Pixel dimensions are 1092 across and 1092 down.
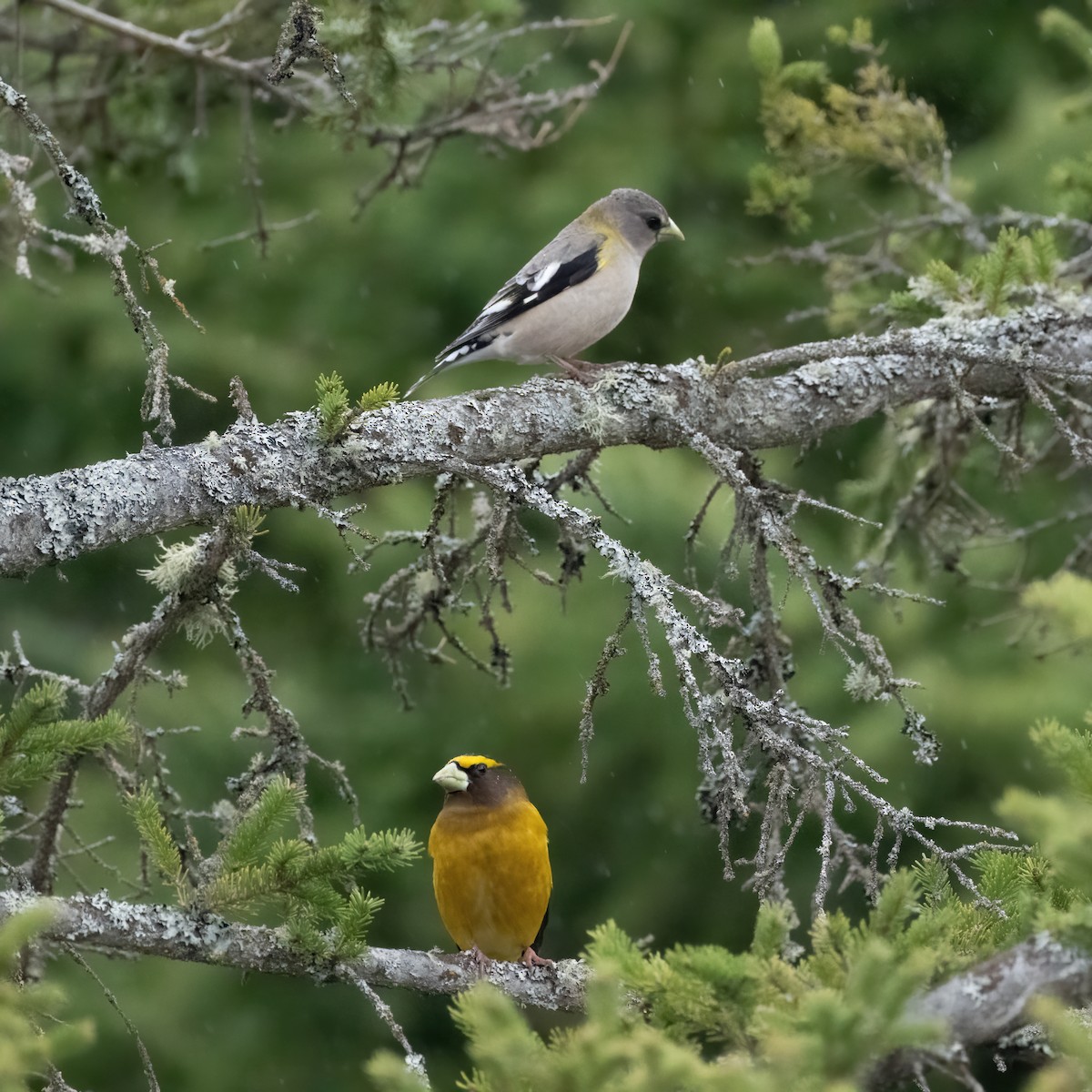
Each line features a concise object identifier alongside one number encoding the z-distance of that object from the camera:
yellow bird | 9.42
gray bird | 10.96
